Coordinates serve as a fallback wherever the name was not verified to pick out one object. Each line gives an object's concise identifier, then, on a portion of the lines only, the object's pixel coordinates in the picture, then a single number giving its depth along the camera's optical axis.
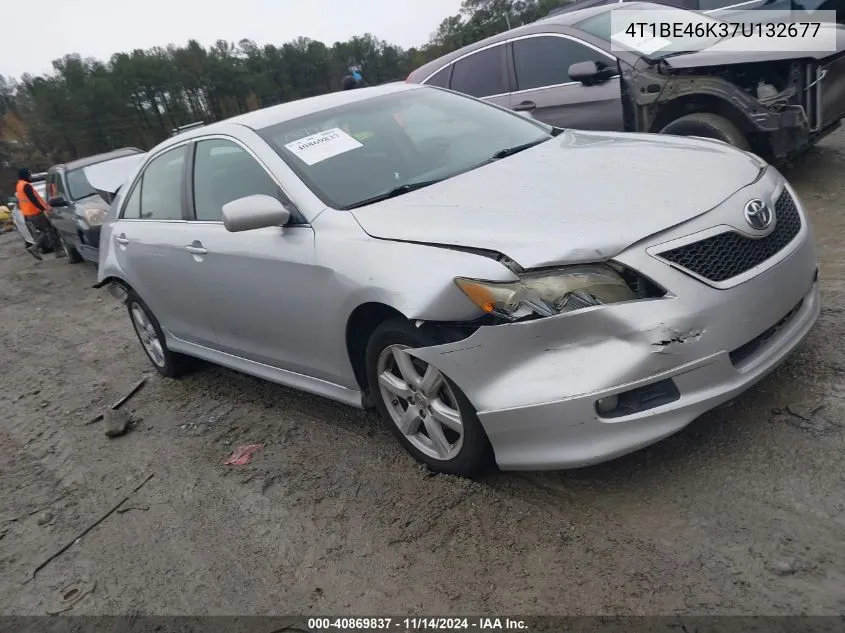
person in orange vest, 12.34
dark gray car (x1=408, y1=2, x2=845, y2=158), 5.29
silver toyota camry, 2.47
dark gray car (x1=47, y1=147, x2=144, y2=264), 9.74
